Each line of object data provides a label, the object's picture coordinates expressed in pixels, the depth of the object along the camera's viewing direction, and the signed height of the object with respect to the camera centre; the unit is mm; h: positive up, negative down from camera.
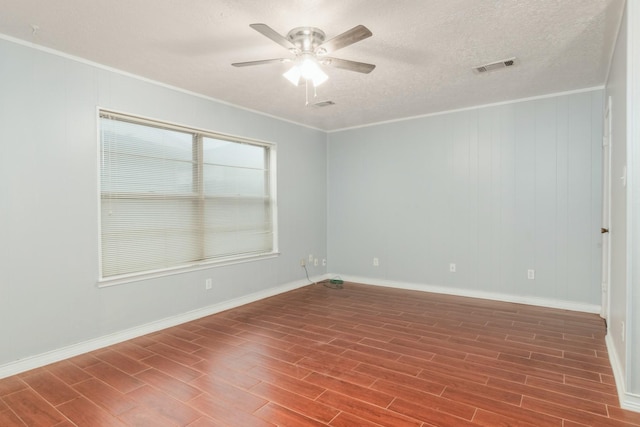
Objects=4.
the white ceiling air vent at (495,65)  3092 +1305
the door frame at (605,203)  3299 +49
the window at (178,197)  3230 +151
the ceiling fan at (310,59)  2408 +1064
